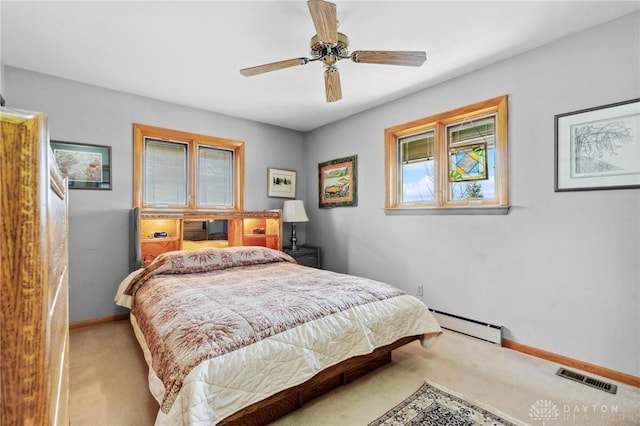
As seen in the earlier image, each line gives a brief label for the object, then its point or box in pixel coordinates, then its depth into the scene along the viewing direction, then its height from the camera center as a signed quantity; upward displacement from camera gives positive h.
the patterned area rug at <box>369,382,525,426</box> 1.72 -1.17
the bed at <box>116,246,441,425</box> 1.43 -0.70
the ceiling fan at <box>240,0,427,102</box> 1.96 +1.13
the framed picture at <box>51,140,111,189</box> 3.14 +0.57
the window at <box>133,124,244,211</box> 3.72 +0.60
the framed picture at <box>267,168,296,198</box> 4.71 +0.52
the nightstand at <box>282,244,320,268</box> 4.39 -0.58
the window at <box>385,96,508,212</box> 2.93 +0.60
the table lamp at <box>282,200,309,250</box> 4.51 +0.05
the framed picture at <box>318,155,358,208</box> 4.29 +0.49
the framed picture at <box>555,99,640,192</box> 2.15 +0.50
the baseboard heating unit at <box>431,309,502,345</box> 2.77 -1.08
